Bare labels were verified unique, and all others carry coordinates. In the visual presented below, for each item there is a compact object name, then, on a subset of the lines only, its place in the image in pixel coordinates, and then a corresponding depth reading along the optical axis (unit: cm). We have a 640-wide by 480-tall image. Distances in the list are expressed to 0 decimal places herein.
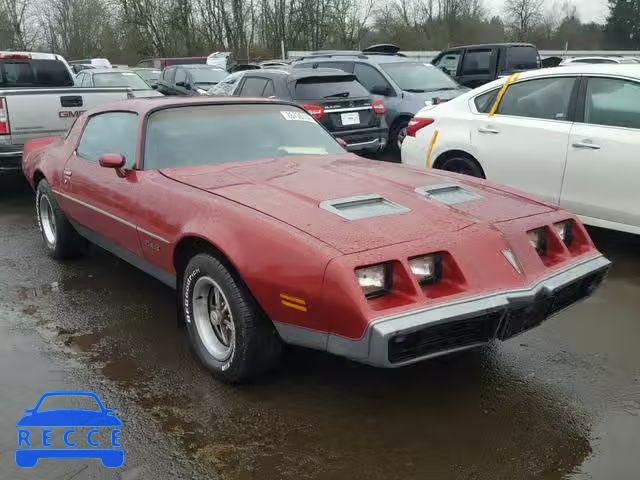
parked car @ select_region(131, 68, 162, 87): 1823
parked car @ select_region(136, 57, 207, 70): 3106
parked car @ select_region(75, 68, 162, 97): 1415
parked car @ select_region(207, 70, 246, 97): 1002
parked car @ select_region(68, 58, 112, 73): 2654
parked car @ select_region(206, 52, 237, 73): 2671
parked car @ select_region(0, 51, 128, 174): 696
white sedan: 487
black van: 1267
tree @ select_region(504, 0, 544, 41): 4028
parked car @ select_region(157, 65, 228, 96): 1409
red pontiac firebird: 255
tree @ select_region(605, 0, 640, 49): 3559
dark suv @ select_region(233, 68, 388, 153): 842
